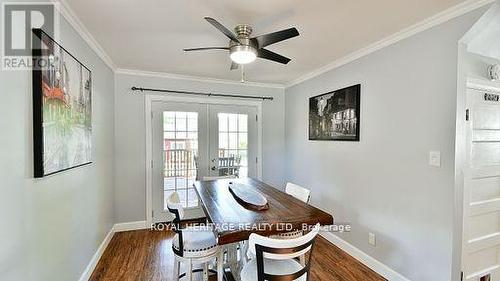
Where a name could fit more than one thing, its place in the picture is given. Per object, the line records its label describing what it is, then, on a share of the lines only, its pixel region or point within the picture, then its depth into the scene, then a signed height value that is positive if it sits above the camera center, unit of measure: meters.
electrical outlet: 2.53 -1.09
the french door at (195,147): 3.68 -0.19
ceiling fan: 1.72 +0.71
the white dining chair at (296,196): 1.82 -0.60
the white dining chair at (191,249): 1.83 -0.87
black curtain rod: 3.53 +0.66
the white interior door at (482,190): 2.02 -0.46
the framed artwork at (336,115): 2.81 +0.27
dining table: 1.51 -0.57
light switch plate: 1.95 -0.18
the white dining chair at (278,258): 1.33 -0.70
